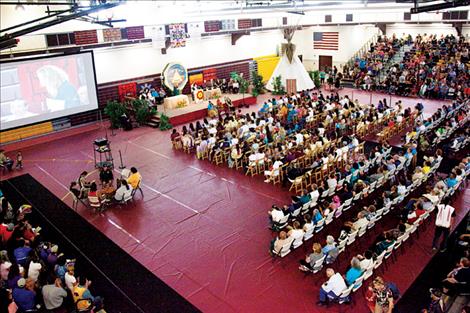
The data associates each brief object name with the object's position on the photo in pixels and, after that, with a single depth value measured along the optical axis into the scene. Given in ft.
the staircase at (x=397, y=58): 95.40
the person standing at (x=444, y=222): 29.30
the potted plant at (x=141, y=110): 69.08
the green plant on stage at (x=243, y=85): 85.83
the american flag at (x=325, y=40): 107.34
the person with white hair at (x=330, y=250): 27.27
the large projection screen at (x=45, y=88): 48.03
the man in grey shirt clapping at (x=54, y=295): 24.20
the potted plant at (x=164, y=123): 66.95
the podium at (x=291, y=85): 87.30
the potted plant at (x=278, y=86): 88.63
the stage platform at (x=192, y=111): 71.34
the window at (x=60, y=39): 62.23
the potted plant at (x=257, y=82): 89.40
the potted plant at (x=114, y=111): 67.77
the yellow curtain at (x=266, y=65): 102.99
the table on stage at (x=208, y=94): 80.89
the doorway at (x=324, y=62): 110.11
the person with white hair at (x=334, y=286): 24.11
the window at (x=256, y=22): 92.28
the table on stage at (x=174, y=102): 75.31
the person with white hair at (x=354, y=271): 24.44
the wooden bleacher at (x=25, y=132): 61.87
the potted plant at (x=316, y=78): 96.02
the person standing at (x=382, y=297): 22.34
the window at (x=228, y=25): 86.01
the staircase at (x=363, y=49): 104.42
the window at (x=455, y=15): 83.44
